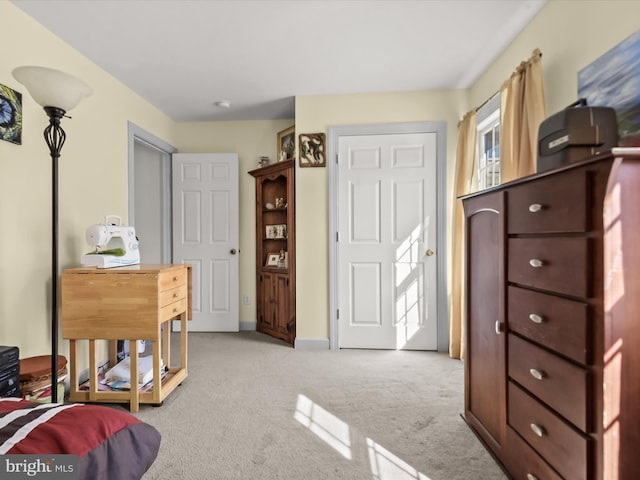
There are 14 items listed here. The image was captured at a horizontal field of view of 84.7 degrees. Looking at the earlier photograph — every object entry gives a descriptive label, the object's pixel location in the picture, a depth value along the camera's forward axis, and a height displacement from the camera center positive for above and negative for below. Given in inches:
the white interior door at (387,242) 134.2 -2.3
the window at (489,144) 112.0 +31.3
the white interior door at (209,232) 162.1 +2.1
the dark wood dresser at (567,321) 39.8 -11.4
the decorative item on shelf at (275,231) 158.4 +2.4
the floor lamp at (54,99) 69.7 +28.8
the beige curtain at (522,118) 80.1 +28.2
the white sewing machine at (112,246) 89.8 -2.5
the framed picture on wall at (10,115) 78.4 +28.0
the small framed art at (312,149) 136.6 +33.9
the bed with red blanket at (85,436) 29.1 -17.7
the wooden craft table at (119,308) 84.4 -17.2
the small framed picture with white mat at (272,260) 160.0 -10.8
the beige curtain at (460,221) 119.7 +5.1
